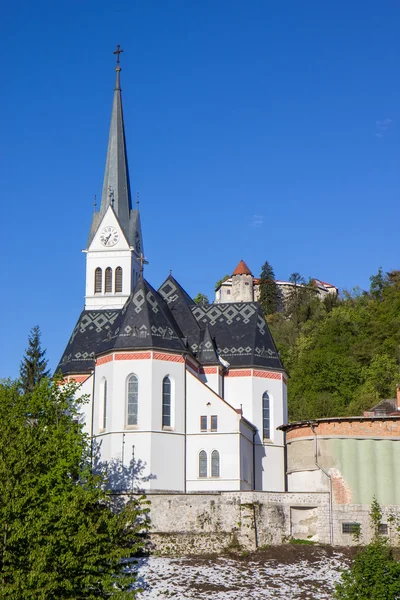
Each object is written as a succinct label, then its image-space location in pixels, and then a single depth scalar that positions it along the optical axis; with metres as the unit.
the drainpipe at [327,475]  41.47
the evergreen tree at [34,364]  70.69
